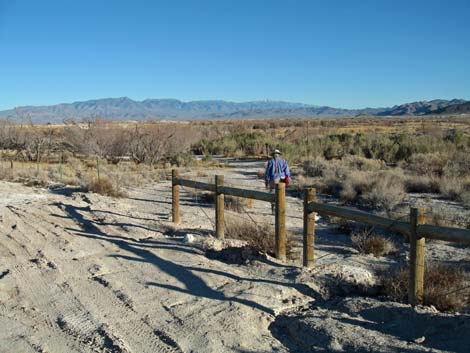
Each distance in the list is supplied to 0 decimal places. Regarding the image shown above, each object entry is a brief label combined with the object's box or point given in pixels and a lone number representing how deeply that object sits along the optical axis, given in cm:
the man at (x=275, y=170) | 1562
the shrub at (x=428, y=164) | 2295
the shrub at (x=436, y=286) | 690
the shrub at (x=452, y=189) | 1786
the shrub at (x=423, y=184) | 1962
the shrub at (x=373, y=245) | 1082
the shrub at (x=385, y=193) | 1660
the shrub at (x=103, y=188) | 1873
